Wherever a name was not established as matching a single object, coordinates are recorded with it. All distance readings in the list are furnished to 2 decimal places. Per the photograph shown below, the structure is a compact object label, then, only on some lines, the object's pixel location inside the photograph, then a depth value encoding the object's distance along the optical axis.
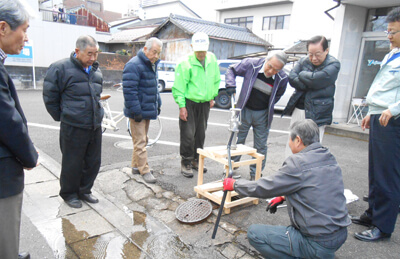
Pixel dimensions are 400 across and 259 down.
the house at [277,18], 21.16
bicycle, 6.28
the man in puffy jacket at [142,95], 3.65
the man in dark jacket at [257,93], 3.79
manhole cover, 3.02
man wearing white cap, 3.95
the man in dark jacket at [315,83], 3.27
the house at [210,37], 19.16
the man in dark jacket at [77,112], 2.91
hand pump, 3.24
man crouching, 2.04
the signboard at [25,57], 12.98
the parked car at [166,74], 15.80
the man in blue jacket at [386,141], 2.67
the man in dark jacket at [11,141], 1.58
